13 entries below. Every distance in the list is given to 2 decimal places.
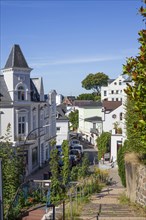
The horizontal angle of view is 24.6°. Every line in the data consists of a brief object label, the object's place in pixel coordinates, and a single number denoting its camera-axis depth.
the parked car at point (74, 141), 58.74
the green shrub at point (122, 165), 19.94
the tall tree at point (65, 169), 22.51
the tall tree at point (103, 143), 39.78
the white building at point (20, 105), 31.97
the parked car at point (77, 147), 46.89
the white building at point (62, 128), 54.28
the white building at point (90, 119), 62.80
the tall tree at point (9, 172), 13.00
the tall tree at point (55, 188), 18.20
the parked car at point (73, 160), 35.87
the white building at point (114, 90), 87.25
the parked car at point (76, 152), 39.61
